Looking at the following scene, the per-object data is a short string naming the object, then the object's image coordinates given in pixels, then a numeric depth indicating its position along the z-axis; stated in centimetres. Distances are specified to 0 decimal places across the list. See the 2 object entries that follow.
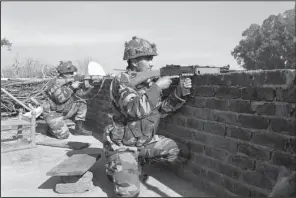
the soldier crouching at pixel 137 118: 354
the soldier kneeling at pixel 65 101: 720
